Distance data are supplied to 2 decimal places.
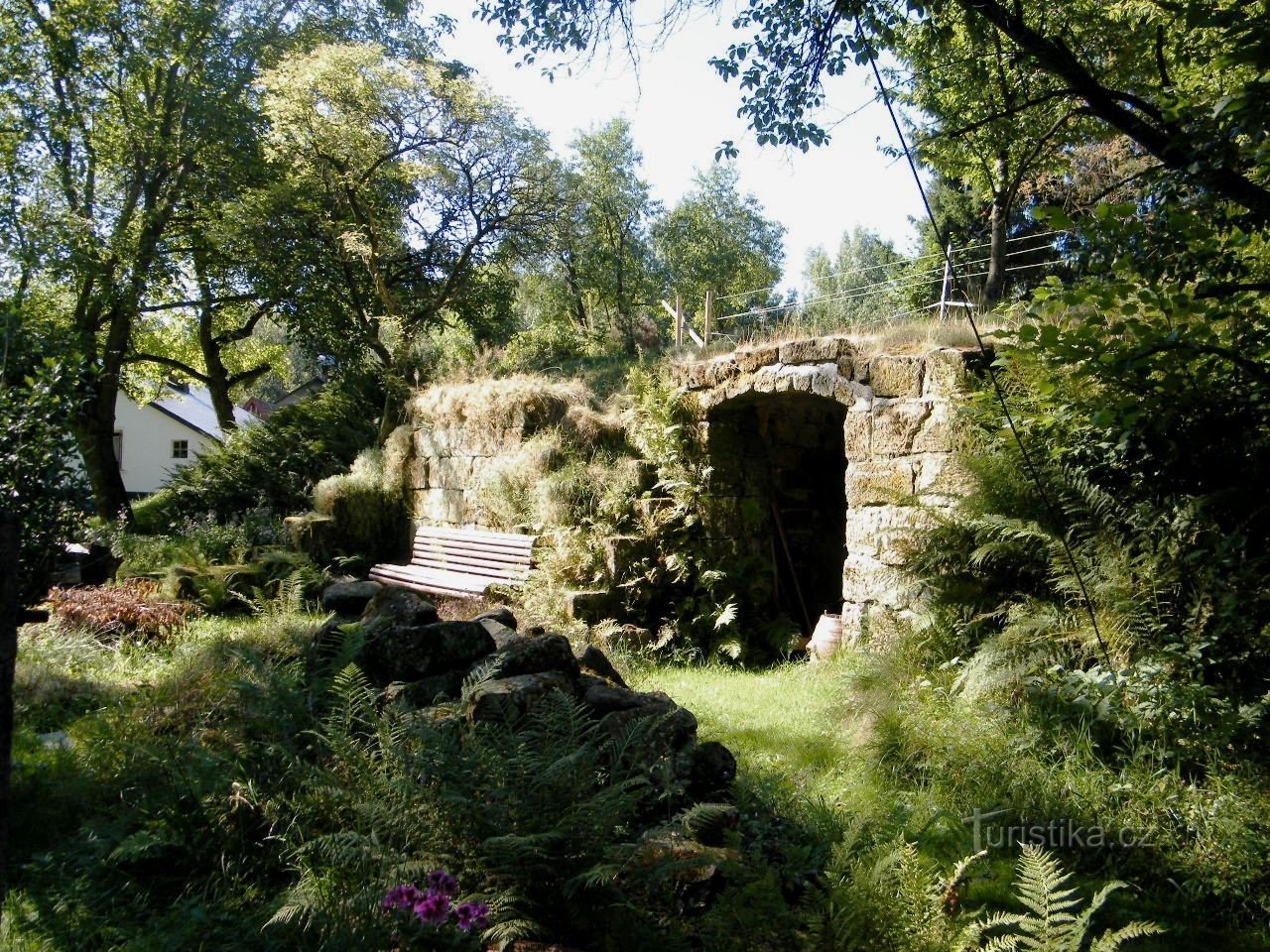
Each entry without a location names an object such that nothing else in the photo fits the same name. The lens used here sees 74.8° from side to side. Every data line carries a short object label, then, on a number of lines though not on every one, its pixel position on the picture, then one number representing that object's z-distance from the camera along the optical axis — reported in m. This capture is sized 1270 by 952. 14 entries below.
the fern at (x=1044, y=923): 1.95
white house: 31.84
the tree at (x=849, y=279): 10.63
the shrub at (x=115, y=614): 6.69
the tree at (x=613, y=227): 24.16
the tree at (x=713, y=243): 31.19
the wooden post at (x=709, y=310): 11.60
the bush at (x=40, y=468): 4.76
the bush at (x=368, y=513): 10.41
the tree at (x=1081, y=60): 2.89
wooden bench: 8.19
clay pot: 6.67
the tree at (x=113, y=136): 14.50
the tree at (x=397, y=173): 11.69
